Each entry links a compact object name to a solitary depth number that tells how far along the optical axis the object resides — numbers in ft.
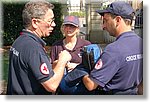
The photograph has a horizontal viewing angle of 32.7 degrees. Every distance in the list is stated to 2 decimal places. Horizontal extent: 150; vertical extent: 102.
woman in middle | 5.69
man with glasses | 4.91
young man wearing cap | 5.18
